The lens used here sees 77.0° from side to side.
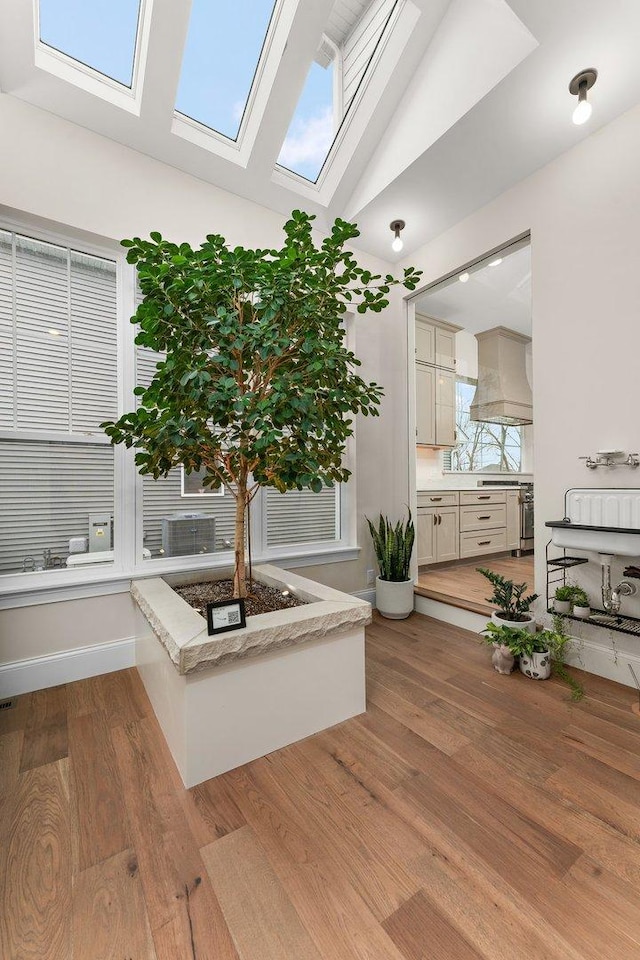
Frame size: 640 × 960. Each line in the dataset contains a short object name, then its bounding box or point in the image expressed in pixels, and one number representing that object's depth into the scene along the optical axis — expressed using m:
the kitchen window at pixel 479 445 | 4.67
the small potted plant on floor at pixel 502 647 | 2.13
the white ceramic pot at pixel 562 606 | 2.22
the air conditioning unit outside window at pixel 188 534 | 2.43
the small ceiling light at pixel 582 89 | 1.86
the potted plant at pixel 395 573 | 2.99
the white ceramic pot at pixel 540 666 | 2.07
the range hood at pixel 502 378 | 4.59
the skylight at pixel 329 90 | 2.44
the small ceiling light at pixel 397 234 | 2.92
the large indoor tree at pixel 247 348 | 1.53
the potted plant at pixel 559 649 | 2.08
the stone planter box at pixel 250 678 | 1.38
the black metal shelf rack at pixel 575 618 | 1.95
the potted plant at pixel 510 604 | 2.29
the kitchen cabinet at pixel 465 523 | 3.89
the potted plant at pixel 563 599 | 2.17
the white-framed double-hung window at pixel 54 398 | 2.03
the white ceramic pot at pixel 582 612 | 2.07
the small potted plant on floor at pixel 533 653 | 2.07
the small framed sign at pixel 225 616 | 1.42
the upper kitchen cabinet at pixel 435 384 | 4.23
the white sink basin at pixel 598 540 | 1.89
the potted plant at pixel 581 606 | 2.07
